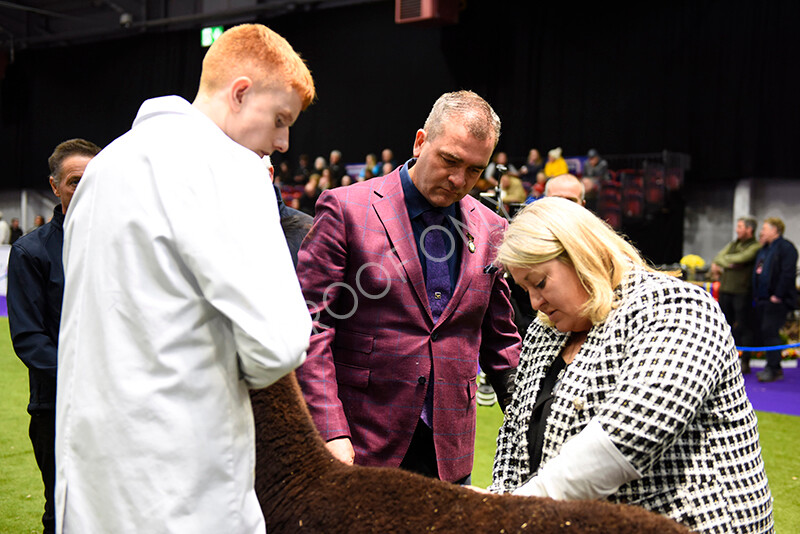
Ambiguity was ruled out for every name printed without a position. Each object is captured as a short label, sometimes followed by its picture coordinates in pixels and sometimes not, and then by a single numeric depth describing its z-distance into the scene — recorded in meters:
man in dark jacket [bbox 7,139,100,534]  2.72
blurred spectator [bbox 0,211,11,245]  17.00
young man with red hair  1.17
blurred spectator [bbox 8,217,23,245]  19.44
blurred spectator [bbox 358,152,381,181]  14.39
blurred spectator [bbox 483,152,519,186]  12.36
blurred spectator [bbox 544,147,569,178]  12.34
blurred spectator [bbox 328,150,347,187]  15.49
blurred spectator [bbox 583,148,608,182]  12.23
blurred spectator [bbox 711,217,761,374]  9.09
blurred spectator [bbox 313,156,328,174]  15.81
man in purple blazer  2.20
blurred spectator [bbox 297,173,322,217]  15.26
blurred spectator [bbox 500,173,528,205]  11.43
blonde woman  1.41
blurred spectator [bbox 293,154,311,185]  16.25
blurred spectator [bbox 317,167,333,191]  15.27
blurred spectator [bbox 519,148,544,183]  12.88
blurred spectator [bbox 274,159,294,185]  16.50
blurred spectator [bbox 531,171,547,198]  11.71
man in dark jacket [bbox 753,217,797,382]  8.60
